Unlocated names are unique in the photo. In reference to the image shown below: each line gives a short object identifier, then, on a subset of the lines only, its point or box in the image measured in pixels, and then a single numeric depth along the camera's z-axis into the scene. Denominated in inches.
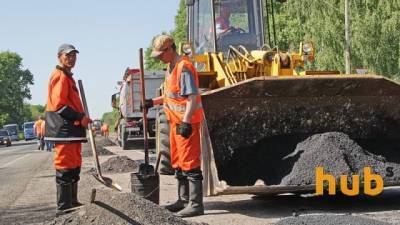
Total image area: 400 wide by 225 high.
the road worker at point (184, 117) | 252.5
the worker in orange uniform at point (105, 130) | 1679.9
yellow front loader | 276.1
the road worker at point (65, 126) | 242.8
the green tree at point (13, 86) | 3878.2
